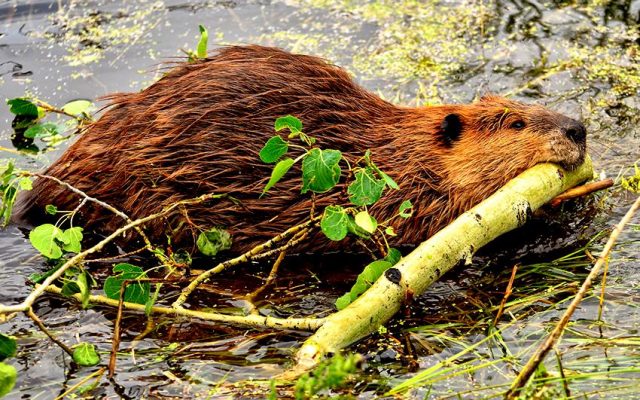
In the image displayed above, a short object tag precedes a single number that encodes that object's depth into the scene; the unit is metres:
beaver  7.53
